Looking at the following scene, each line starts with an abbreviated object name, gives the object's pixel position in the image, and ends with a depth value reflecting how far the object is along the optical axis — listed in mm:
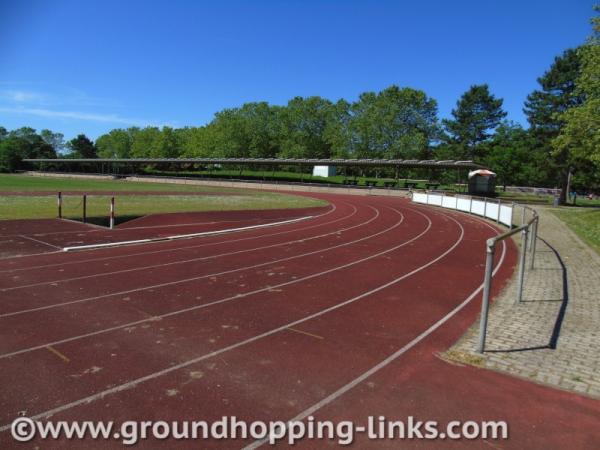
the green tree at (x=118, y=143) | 134125
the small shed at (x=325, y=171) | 82875
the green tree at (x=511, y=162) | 67188
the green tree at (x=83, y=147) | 152750
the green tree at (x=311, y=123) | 85688
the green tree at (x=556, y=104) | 41938
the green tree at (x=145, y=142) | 121688
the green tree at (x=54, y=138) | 171000
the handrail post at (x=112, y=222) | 17062
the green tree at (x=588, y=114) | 26484
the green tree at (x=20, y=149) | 107438
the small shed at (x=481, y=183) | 49719
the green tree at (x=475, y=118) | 77438
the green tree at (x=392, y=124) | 67812
